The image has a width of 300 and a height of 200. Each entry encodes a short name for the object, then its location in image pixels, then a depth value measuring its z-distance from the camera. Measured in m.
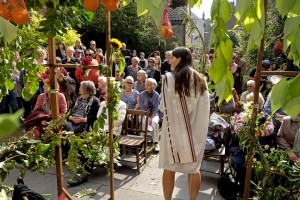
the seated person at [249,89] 5.21
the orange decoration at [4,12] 0.92
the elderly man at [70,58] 7.23
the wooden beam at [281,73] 1.42
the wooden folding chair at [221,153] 4.15
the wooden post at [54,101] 1.70
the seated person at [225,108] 5.31
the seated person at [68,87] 5.70
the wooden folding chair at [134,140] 4.52
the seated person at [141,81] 6.64
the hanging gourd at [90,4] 1.13
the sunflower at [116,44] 1.92
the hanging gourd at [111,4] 1.21
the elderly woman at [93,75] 6.04
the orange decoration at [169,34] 1.92
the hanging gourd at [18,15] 0.98
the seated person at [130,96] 5.74
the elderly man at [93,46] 9.69
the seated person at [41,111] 4.30
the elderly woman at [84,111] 4.64
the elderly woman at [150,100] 5.62
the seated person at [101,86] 5.47
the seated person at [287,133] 3.68
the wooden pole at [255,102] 1.62
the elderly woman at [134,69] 8.33
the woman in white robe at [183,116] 2.96
